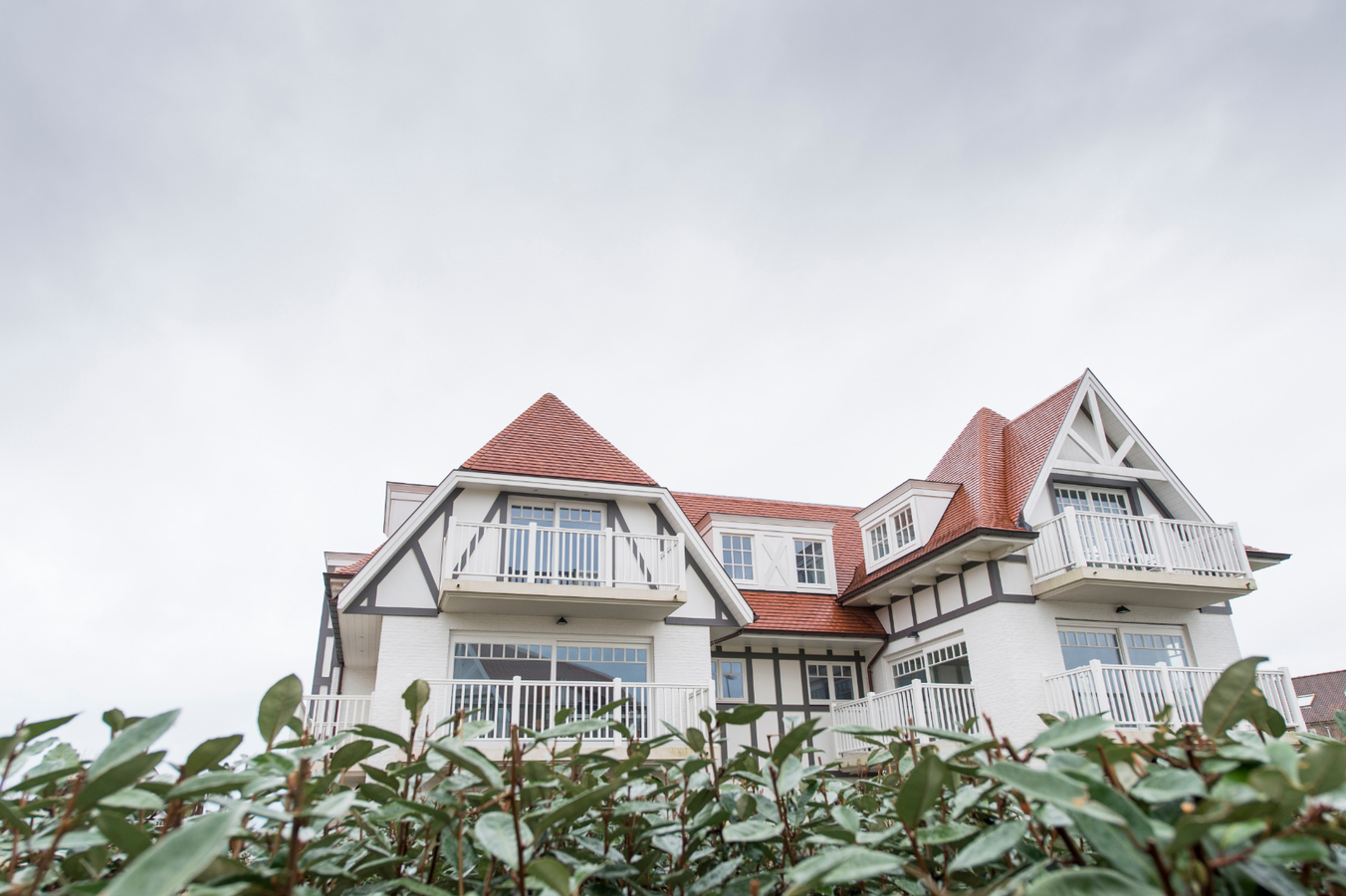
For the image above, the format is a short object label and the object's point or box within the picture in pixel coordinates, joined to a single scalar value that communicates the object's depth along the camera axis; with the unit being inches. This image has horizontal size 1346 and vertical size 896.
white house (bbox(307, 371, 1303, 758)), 504.1
